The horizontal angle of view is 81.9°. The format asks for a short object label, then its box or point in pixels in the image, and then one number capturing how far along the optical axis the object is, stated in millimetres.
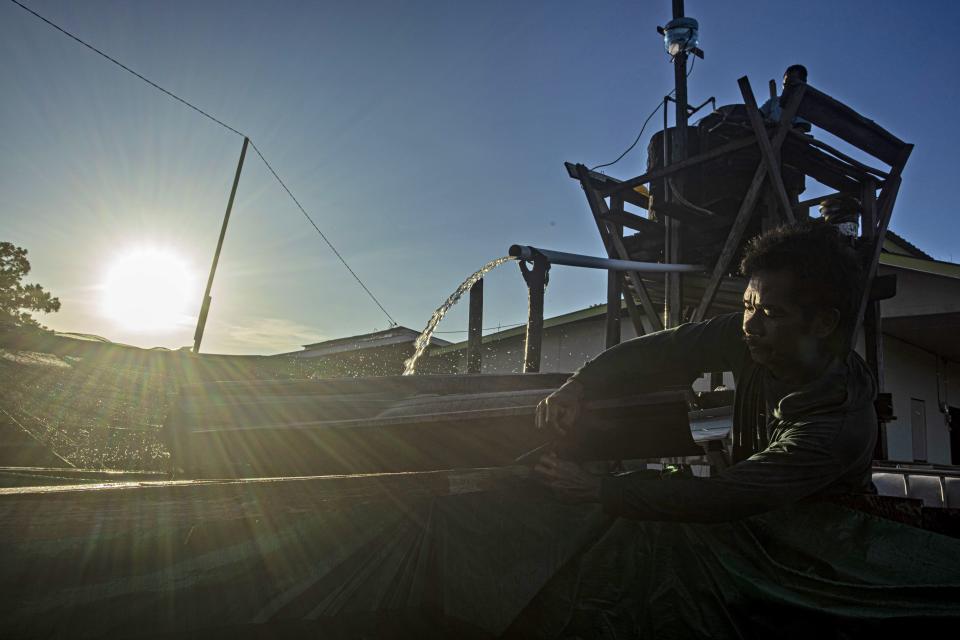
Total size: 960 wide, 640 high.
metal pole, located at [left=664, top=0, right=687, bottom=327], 6160
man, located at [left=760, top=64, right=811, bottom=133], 5701
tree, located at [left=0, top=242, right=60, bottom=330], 21156
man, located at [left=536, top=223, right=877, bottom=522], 1641
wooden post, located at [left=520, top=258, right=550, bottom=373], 4207
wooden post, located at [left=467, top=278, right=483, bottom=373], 4426
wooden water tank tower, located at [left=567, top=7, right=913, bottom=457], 5543
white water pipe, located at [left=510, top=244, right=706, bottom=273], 4160
